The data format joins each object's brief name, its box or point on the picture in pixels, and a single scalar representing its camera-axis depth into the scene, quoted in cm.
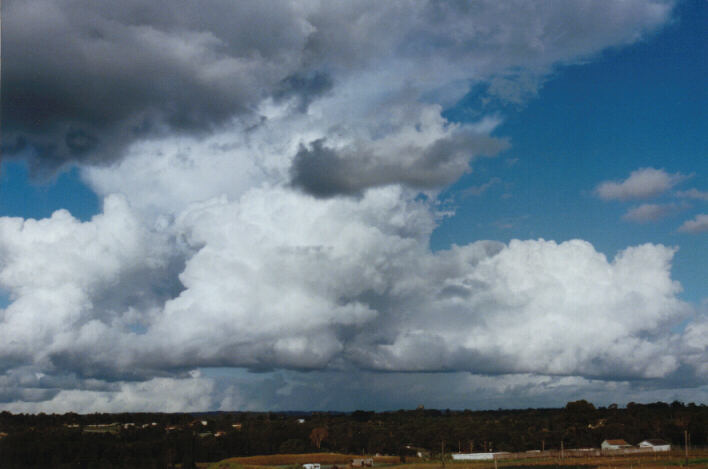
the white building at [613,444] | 15119
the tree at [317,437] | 19562
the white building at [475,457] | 13725
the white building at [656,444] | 14592
